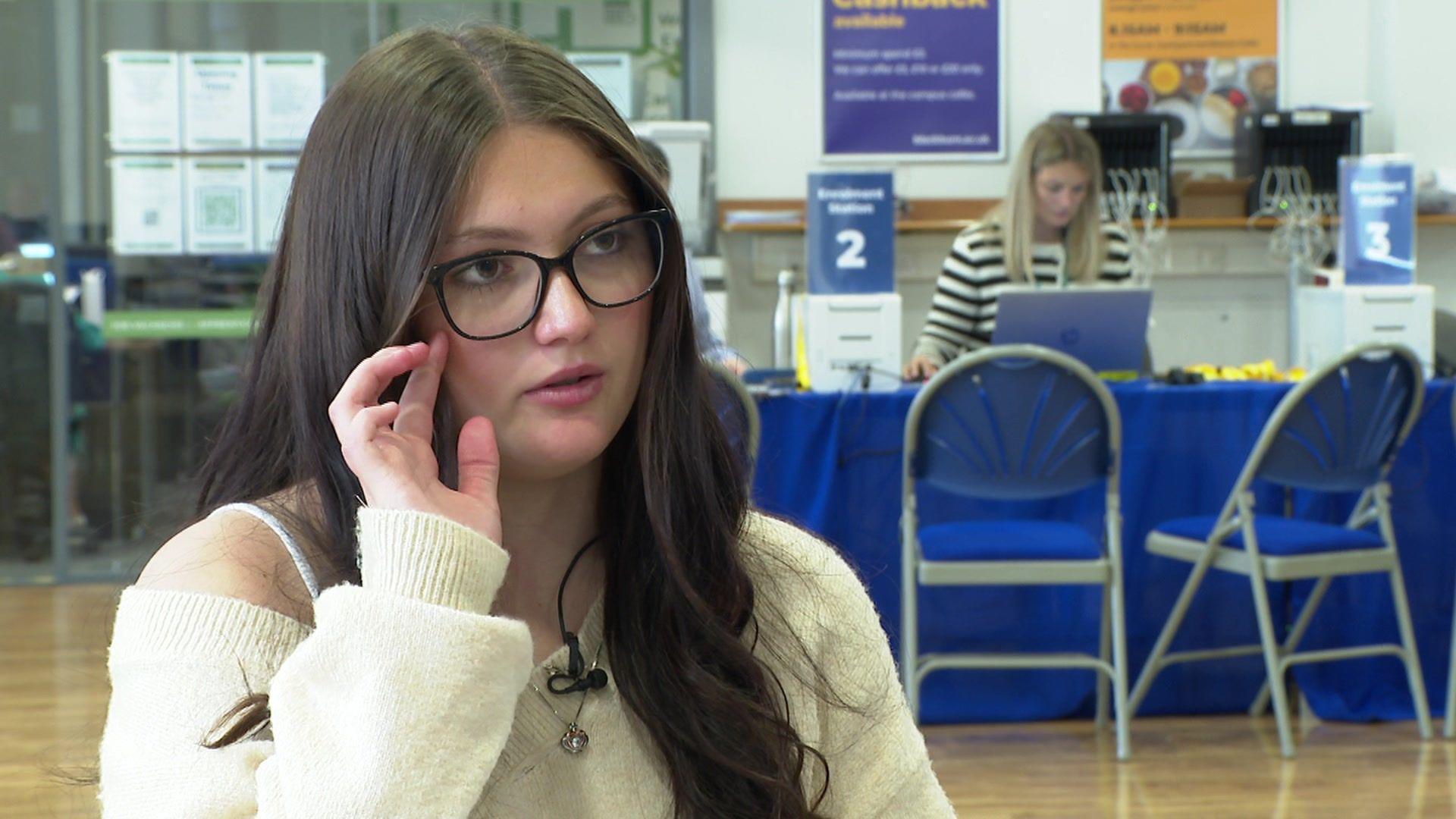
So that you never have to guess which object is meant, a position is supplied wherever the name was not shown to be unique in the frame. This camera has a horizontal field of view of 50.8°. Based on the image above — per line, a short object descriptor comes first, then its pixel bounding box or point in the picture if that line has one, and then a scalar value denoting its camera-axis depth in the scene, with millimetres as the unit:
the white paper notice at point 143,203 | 5273
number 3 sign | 3814
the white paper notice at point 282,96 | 5305
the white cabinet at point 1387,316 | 3680
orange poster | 5719
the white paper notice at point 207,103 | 5289
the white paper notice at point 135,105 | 5273
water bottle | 4547
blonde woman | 3936
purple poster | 5664
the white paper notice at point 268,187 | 5312
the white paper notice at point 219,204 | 5285
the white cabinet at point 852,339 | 3402
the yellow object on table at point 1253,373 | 3512
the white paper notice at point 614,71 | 5504
